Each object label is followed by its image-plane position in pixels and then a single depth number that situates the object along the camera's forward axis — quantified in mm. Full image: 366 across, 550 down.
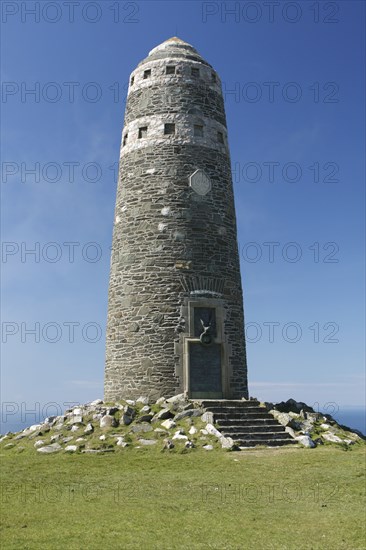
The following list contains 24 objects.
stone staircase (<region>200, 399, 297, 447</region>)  17375
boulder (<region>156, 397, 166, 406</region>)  20298
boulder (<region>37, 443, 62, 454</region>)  16859
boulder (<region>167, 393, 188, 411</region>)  19484
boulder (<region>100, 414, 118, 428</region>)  18547
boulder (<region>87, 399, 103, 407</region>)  21072
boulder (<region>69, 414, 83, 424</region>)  19250
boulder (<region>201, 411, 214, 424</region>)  18098
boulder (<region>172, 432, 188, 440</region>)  16891
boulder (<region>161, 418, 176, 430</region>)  18047
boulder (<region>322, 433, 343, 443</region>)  18283
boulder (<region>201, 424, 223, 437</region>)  17045
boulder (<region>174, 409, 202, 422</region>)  18727
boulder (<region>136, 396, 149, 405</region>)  20734
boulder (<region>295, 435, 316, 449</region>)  17186
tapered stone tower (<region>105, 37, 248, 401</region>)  21688
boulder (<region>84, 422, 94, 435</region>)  18175
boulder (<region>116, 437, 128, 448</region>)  16750
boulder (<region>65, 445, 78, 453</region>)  16634
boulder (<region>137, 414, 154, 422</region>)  18922
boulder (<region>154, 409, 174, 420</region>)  18922
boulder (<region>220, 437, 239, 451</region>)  15992
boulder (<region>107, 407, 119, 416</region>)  19453
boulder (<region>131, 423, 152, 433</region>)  18041
